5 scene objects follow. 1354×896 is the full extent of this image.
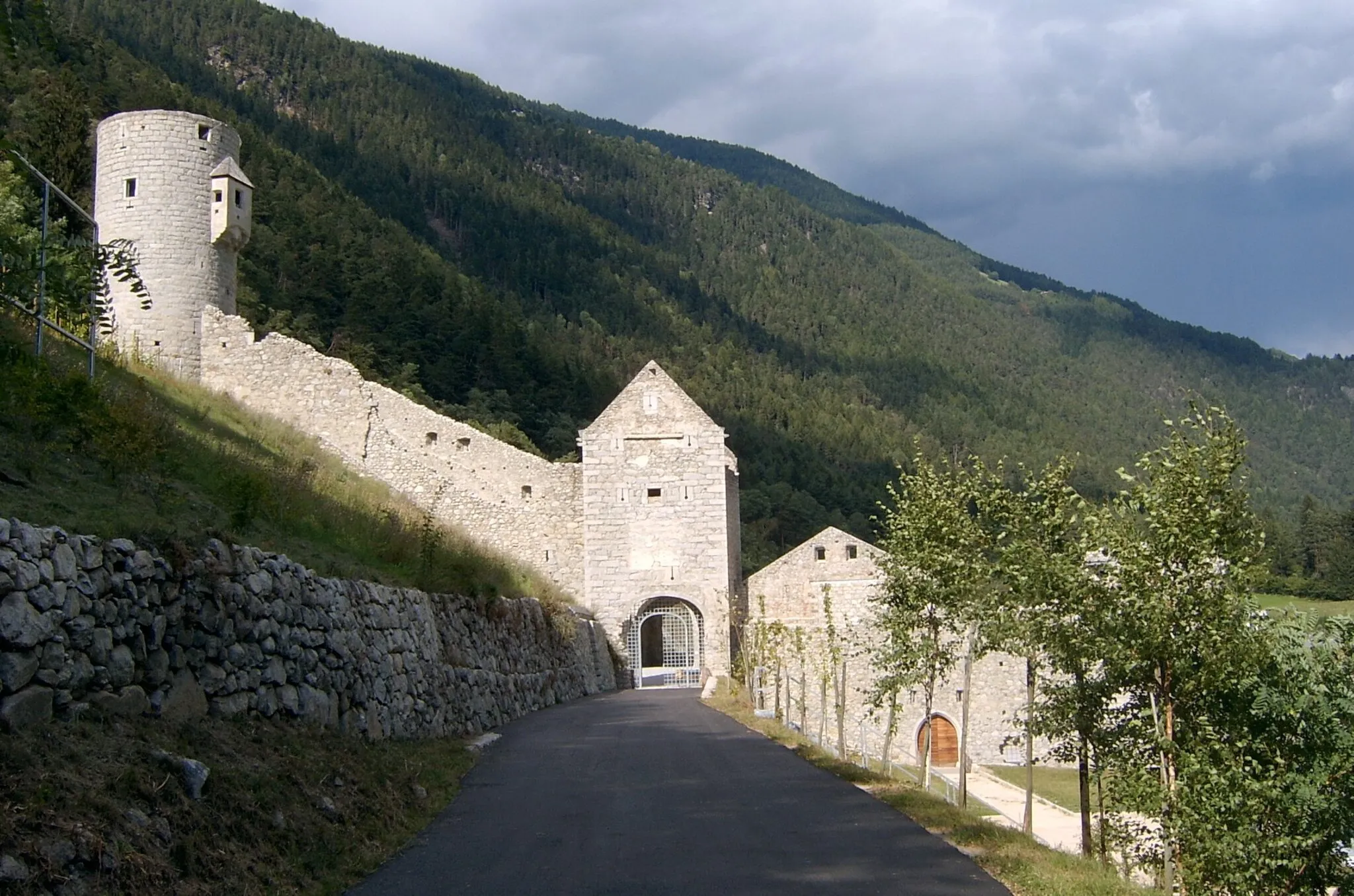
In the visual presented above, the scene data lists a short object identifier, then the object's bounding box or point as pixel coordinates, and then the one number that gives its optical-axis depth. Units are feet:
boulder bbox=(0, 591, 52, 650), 23.85
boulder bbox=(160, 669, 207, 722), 29.27
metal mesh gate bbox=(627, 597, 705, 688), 118.32
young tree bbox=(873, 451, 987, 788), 49.39
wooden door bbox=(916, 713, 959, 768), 111.96
